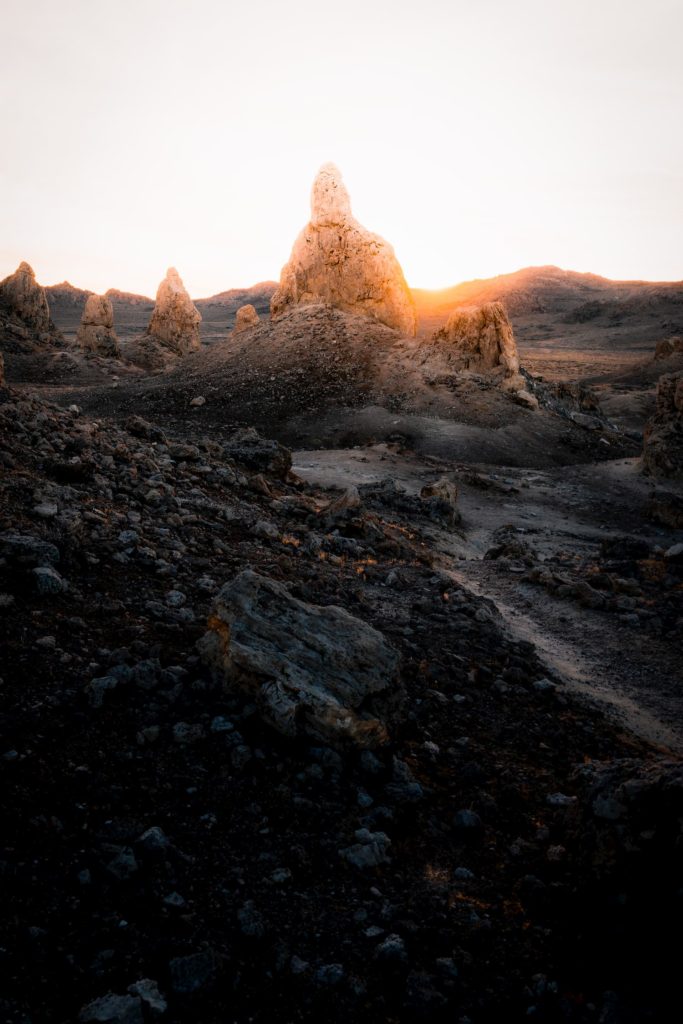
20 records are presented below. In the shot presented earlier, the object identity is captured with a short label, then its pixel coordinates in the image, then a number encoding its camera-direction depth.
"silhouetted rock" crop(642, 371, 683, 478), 19.11
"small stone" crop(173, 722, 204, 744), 4.33
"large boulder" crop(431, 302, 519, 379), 28.45
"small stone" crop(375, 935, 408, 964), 3.10
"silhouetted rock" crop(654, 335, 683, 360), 42.88
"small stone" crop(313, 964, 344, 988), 2.94
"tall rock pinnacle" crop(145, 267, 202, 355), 49.28
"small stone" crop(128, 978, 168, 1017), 2.67
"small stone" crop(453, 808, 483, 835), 4.13
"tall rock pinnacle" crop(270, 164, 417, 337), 32.31
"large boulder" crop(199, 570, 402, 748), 4.51
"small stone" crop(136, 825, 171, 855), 3.44
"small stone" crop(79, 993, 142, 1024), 2.56
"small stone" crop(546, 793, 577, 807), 4.56
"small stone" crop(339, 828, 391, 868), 3.72
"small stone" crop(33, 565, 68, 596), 5.44
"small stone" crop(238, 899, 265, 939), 3.12
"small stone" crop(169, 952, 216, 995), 2.79
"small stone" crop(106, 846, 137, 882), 3.25
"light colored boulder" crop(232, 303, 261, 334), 48.27
